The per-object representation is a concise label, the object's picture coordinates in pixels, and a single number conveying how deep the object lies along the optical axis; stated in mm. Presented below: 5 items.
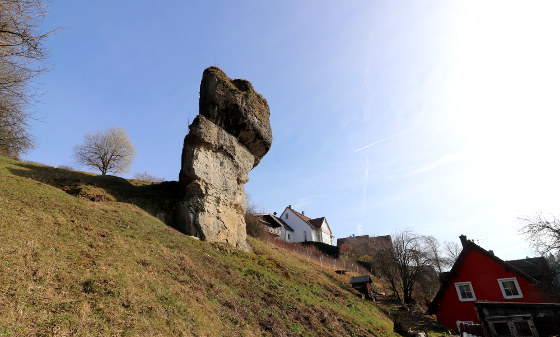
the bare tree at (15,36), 7094
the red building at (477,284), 22375
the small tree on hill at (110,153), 49875
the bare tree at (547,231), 19000
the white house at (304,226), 62750
